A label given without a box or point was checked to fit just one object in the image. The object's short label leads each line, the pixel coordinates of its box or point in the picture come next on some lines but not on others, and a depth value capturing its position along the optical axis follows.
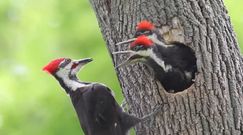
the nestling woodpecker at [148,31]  8.08
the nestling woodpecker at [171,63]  8.10
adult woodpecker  8.72
